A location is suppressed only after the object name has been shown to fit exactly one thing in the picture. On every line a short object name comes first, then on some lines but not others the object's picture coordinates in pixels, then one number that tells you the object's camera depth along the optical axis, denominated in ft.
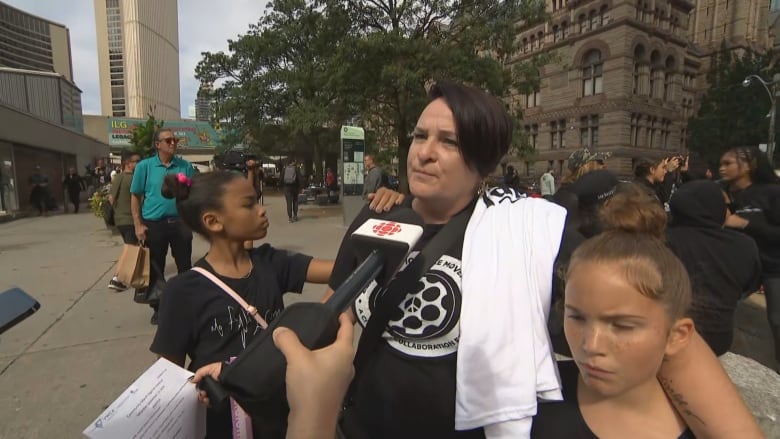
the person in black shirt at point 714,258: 8.44
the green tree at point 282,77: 43.57
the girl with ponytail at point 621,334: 3.08
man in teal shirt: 13.96
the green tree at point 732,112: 111.65
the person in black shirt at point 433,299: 3.85
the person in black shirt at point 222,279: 5.37
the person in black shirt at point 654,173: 16.85
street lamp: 60.09
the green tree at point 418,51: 35.29
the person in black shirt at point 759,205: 10.72
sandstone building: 111.55
